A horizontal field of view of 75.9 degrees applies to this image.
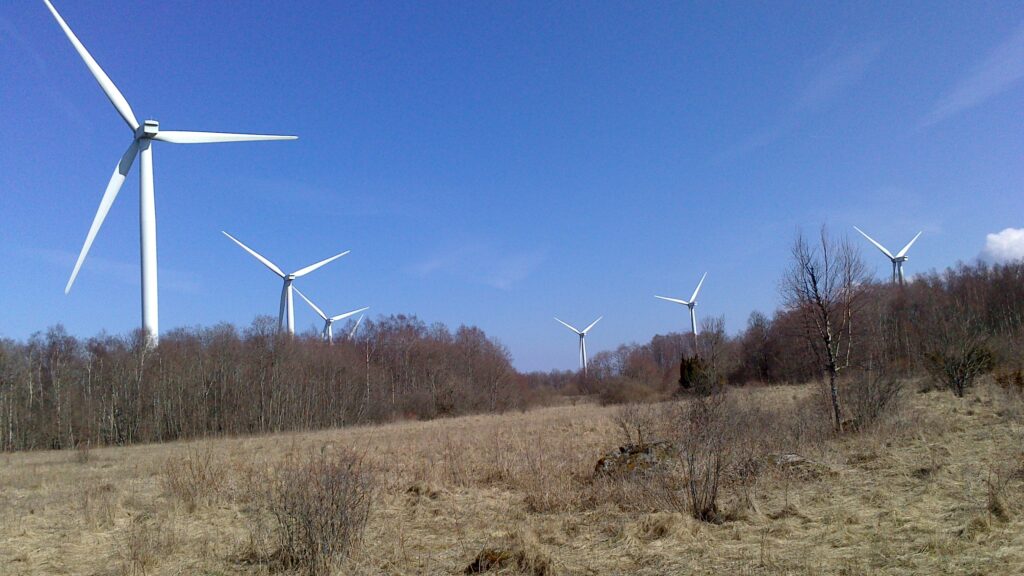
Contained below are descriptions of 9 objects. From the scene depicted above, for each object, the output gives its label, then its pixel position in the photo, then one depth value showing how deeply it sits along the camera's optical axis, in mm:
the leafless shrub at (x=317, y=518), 7598
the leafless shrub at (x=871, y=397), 16234
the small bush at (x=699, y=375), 21625
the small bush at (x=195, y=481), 12578
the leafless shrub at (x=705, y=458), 9125
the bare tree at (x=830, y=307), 17495
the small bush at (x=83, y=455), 25578
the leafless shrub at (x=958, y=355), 22625
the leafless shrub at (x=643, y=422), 15984
